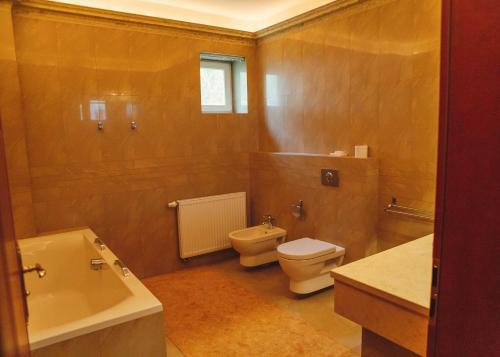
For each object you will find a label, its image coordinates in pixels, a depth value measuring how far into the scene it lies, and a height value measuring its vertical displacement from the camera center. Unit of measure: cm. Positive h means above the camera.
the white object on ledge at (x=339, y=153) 326 -24
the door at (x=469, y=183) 75 -13
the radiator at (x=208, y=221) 380 -96
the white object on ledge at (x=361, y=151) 308 -22
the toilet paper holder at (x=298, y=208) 364 -79
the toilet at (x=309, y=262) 300 -110
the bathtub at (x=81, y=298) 174 -96
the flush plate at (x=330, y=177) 324 -45
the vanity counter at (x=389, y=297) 134 -66
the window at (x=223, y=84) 406 +50
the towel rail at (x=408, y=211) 269 -65
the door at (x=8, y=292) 46 -23
